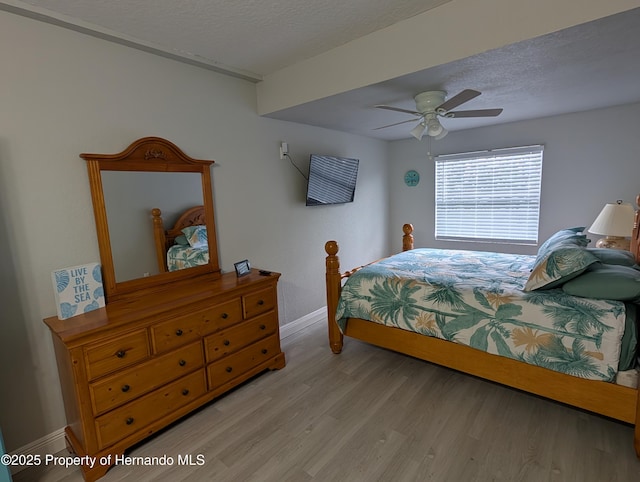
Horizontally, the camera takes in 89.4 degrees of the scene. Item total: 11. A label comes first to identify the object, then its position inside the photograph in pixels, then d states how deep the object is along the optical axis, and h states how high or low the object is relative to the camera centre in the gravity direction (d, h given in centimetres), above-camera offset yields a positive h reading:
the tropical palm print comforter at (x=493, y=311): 185 -83
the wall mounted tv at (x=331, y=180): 345 +16
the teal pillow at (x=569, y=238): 248 -43
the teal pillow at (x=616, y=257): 227 -54
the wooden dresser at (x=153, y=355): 173 -95
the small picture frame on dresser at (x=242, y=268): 266 -58
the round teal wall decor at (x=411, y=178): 477 +18
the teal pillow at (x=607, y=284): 181 -59
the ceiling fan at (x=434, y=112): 247 +60
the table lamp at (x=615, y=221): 290 -35
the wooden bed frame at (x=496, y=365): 180 -120
